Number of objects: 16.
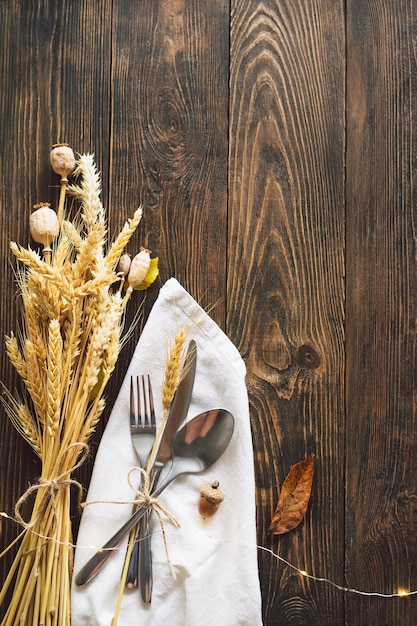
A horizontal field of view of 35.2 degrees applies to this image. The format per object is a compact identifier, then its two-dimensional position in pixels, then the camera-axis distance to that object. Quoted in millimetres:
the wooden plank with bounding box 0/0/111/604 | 1134
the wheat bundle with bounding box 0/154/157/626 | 977
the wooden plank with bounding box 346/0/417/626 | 1111
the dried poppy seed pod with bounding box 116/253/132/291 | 1103
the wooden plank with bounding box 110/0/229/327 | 1140
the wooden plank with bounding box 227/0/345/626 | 1116
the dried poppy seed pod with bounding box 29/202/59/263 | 1070
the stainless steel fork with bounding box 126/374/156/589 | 1062
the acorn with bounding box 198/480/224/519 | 1050
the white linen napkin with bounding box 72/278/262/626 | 1025
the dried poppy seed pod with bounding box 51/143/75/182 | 1103
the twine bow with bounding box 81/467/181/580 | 1018
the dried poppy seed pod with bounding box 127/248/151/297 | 1089
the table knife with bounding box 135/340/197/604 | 1025
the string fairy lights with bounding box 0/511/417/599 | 1098
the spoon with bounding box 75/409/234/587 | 1057
